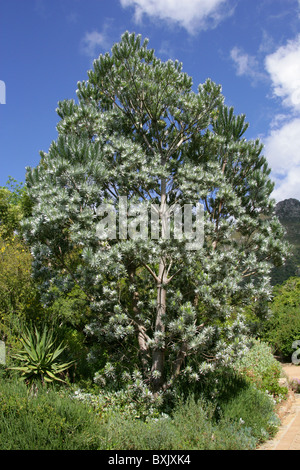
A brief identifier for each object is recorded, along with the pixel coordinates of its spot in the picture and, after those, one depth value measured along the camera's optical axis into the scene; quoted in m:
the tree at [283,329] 15.18
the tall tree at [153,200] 6.32
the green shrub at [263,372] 8.62
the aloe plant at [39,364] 7.83
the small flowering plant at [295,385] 10.09
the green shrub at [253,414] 5.99
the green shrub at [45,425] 4.45
